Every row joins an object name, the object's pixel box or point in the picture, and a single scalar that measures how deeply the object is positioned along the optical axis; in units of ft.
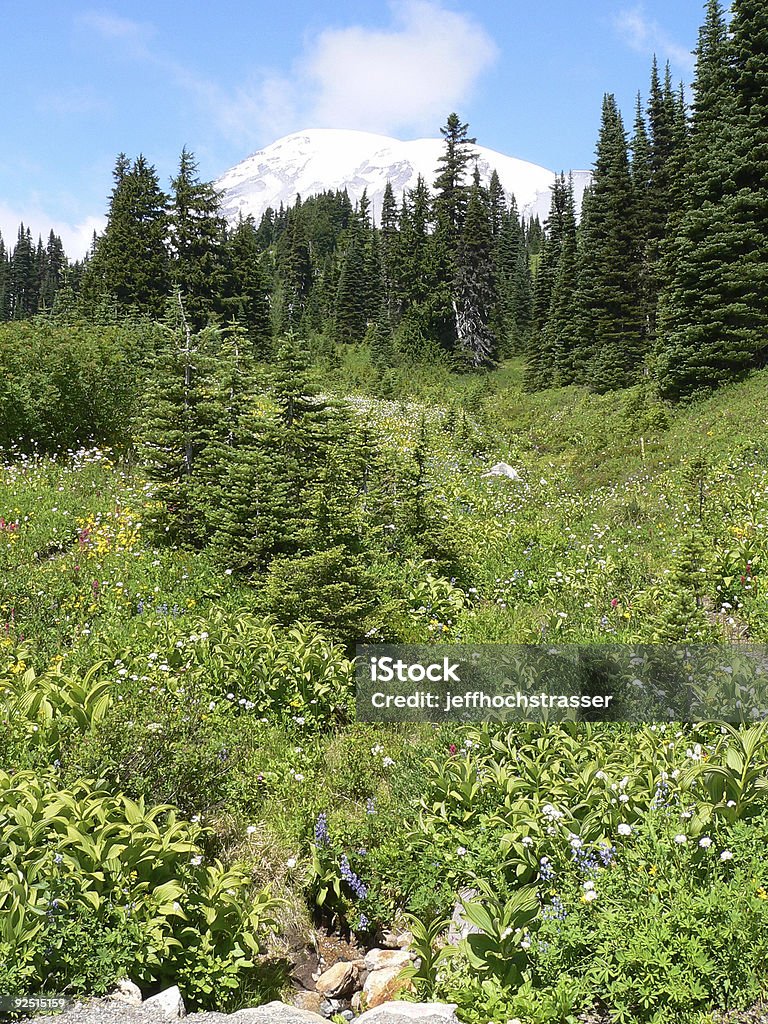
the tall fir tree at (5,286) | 326.24
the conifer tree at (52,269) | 332.19
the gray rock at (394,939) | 15.49
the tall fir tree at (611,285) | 100.14
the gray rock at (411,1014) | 11.55
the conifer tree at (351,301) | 202.90
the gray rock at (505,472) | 55.16
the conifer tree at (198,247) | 110.32
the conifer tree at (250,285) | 137.39
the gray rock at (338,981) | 14.26
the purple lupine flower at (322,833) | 16.53
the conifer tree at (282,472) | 28.37
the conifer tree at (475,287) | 147.23
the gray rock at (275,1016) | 11.54
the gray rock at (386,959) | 14.75
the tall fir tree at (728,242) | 68.80
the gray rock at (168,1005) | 11.36
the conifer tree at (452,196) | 149.69
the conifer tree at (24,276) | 354.72
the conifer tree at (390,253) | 196.19
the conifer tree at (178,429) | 32.76
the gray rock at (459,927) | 14.42
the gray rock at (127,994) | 11.47
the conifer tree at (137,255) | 117.80
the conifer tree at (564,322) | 116.16
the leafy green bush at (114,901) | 11.51
